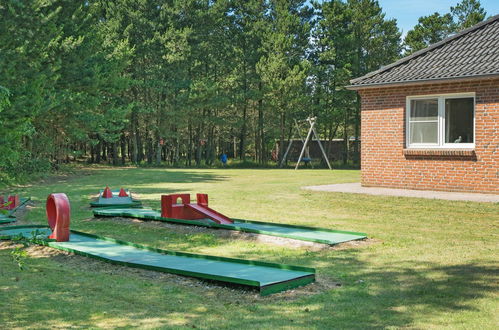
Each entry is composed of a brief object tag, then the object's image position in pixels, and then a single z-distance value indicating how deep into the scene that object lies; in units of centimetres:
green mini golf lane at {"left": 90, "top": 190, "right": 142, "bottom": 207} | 1412
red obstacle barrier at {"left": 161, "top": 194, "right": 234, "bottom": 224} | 1123
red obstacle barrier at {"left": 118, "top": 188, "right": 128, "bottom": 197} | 1502
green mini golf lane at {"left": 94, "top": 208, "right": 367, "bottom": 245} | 930
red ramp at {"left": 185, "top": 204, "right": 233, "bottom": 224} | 1093
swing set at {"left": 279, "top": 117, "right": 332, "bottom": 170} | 3562
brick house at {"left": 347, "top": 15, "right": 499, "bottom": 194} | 1510
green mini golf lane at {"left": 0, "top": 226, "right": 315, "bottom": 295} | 632
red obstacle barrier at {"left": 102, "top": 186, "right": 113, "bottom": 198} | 1487
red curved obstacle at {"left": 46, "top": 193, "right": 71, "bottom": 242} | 914
